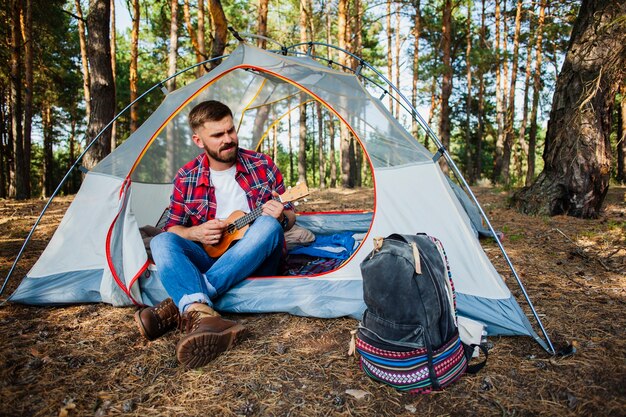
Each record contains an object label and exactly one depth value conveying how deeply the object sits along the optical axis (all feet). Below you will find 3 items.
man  6.68
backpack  5.36
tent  7.48
